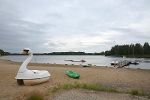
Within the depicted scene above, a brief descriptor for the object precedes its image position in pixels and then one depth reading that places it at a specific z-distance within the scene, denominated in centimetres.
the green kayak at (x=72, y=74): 886
